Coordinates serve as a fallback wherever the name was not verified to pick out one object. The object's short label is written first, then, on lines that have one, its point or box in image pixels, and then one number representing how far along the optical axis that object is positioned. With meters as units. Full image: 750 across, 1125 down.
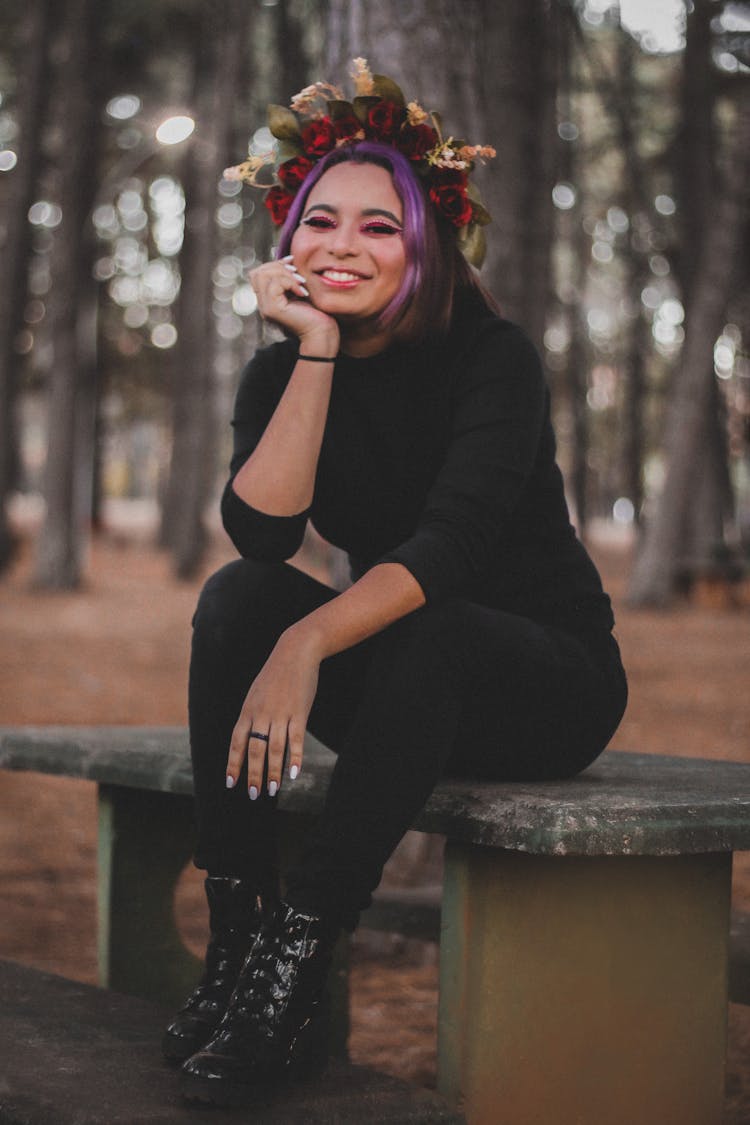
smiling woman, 2.33
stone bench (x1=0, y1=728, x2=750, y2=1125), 2.37
